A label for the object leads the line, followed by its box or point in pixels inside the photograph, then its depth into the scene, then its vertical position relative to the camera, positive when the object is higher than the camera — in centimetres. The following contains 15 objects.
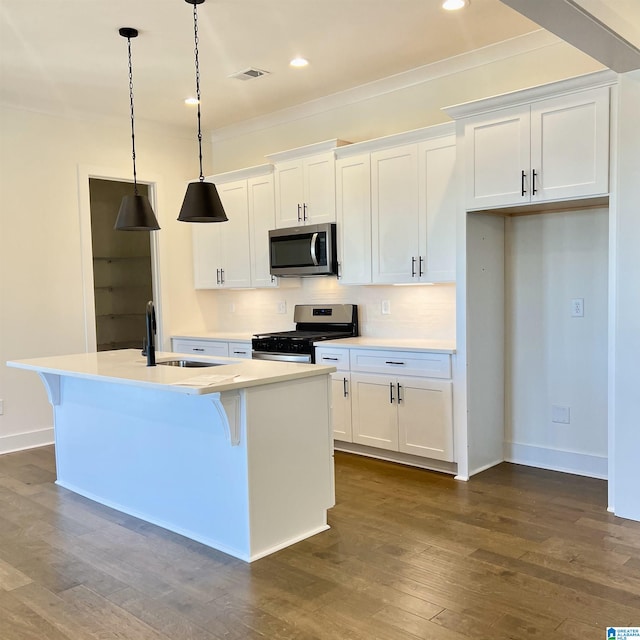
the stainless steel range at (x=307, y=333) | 481 -38
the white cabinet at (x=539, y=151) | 331 +77
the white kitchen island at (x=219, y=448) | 285 -81
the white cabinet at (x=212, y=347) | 537 -52
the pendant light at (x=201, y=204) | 327 +47
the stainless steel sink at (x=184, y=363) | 368 -43
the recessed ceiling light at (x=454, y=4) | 345 +161
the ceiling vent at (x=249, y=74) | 451 +163
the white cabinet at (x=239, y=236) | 549 +52
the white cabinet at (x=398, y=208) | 418 +57
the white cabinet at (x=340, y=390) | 454 -77
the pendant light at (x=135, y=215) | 366 +47
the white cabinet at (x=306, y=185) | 489 +87
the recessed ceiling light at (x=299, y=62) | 432 +162
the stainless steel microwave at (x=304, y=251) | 490 +32
